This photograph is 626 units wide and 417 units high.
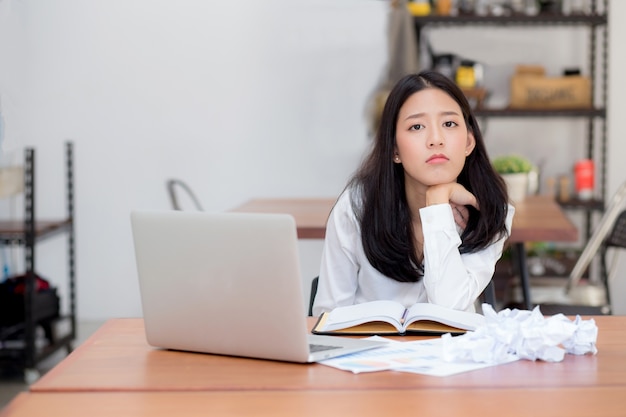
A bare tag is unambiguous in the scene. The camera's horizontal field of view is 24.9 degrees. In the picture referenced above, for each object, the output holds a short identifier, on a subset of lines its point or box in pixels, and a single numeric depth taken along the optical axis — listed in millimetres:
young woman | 2773
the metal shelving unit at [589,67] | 5472
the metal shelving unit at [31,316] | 4544
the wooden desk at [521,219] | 3769
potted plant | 4359
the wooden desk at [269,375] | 2131
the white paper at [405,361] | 2206
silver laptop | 2201
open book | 2422
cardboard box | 5476
